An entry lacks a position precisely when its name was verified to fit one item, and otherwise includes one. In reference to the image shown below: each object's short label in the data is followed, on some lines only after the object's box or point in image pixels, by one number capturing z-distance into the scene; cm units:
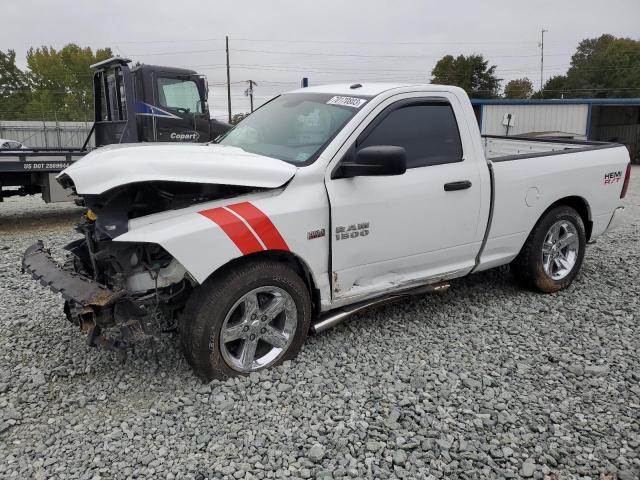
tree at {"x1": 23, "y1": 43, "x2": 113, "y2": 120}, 5900
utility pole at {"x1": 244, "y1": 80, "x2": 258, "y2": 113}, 3341
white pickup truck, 323
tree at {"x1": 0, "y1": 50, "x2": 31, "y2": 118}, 5784
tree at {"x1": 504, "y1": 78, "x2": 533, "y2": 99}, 7301
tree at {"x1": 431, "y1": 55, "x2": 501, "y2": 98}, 6425
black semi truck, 905
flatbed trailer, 883
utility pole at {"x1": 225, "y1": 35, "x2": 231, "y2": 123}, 4281
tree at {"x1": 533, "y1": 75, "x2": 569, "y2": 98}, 6650
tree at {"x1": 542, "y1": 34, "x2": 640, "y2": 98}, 6128
